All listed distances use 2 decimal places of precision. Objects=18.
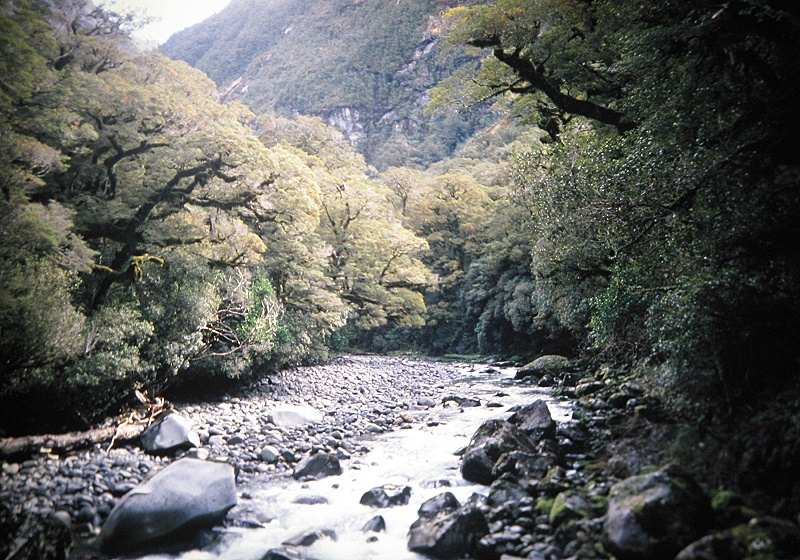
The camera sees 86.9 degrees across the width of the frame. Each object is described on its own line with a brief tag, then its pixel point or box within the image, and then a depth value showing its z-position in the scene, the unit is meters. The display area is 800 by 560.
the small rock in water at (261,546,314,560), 5.33
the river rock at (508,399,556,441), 8.30
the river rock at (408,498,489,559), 5.30
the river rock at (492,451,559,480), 6.64
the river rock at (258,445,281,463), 8.96
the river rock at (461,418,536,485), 7.48
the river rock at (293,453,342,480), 8.20
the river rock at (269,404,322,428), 11.36
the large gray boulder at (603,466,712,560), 3.87
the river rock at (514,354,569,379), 17.73
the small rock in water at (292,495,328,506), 7.16
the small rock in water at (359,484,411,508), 6.94
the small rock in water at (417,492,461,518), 6.12
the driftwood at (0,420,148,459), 7.81
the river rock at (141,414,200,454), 8.94
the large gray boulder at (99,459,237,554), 5.71
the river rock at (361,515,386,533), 6.16
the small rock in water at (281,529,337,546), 5.87
